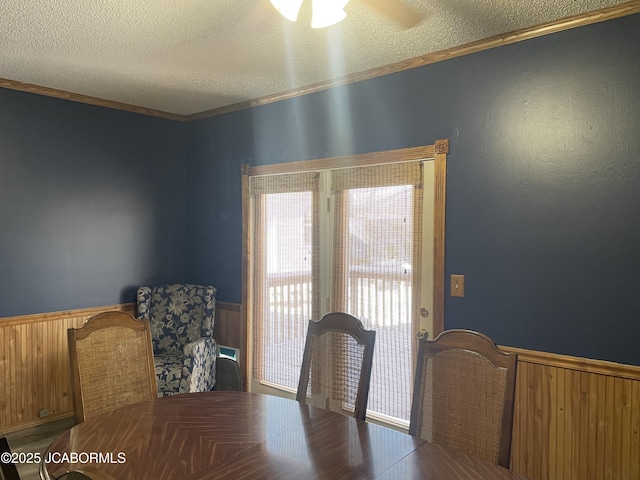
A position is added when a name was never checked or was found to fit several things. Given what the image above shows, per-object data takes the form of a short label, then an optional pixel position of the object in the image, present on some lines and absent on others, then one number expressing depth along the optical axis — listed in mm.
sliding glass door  3203
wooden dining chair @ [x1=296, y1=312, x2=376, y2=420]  2297
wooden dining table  1580
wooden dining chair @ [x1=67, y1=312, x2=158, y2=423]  2287
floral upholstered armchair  4062
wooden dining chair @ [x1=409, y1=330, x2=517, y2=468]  1874
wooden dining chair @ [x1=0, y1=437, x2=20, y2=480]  1120
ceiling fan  1896
